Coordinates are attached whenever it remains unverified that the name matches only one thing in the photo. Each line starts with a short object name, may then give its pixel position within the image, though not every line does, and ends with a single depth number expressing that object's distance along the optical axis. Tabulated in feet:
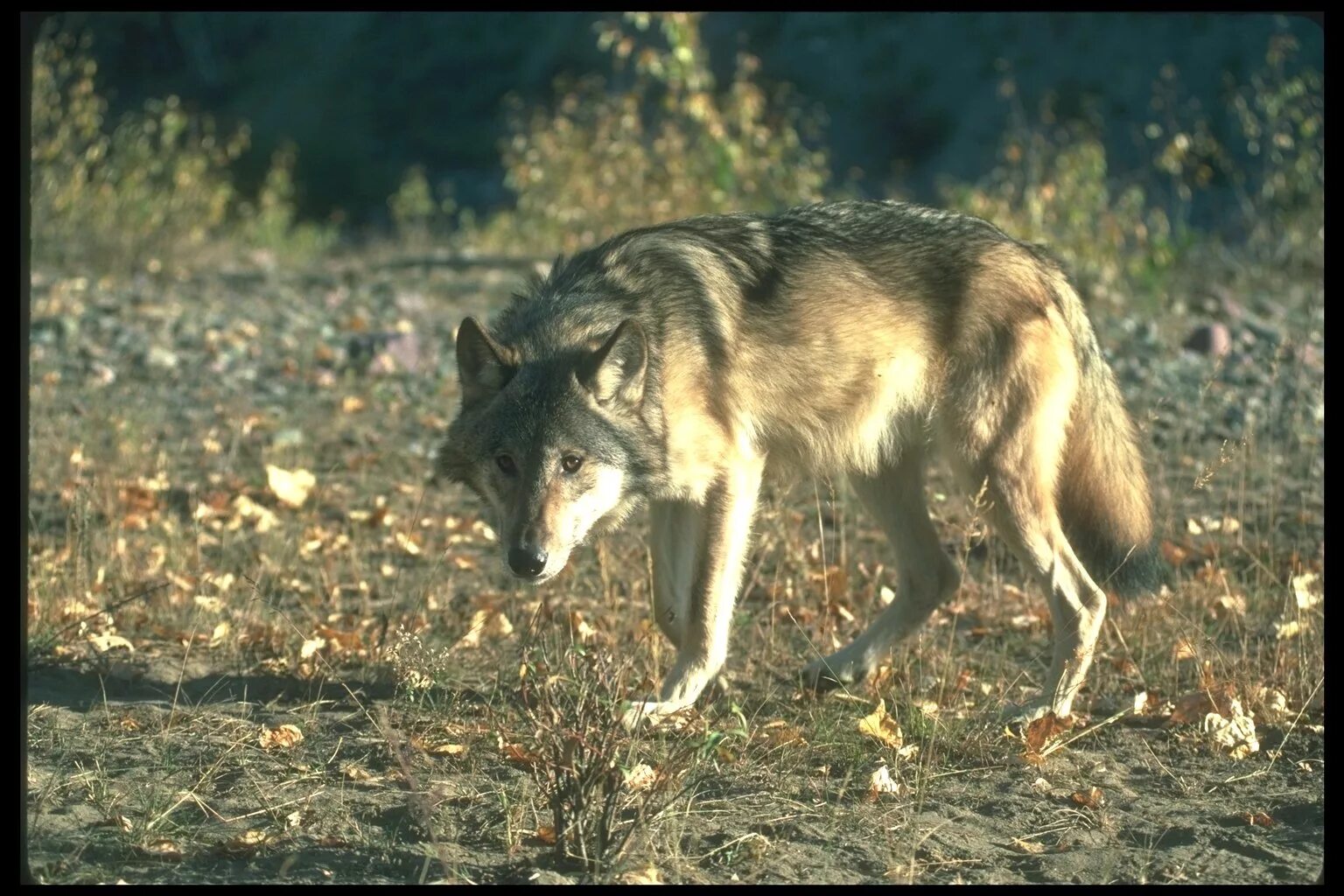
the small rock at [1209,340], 59.41
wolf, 30.78
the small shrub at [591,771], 23.56
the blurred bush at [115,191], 75.72
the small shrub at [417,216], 95.59
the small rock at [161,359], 58.23
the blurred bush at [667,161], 72.43
